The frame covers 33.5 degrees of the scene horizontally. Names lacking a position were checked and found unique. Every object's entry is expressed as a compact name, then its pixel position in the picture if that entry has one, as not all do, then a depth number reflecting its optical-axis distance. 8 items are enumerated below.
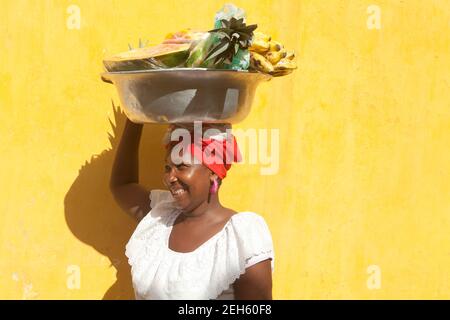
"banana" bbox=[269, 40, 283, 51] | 2.93
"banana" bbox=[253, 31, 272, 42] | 2.91
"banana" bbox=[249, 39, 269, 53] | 2.87
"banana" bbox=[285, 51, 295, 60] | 3.02
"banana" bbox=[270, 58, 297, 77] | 2.95
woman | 2.90
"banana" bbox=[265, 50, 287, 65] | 2.92
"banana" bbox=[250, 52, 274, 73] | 2.86
